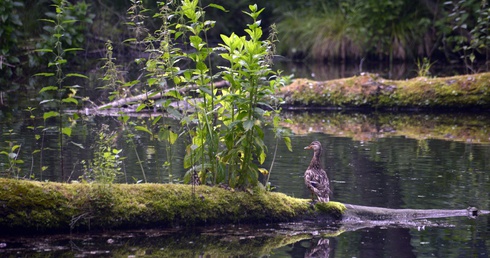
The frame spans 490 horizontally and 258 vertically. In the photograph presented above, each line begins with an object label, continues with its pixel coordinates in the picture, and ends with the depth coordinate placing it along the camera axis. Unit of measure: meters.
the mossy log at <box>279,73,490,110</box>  33.78
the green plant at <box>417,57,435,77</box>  37.83
